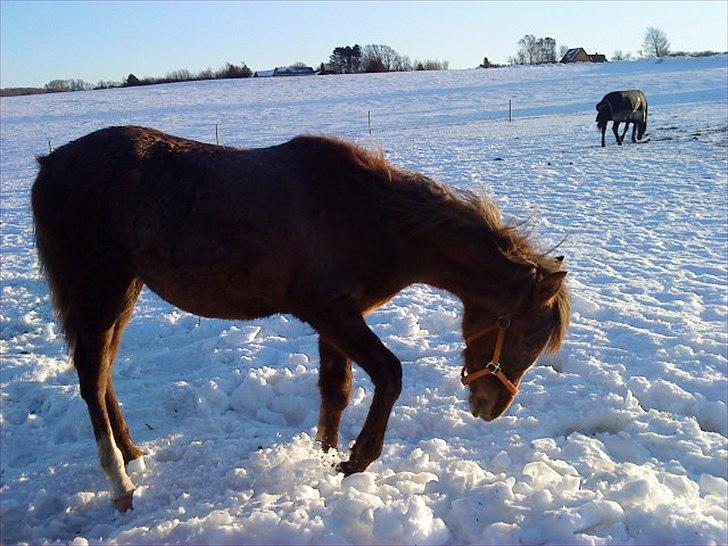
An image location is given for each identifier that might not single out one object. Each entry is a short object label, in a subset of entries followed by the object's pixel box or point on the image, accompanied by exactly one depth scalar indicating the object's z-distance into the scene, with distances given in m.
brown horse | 3.12
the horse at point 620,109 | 17.67
